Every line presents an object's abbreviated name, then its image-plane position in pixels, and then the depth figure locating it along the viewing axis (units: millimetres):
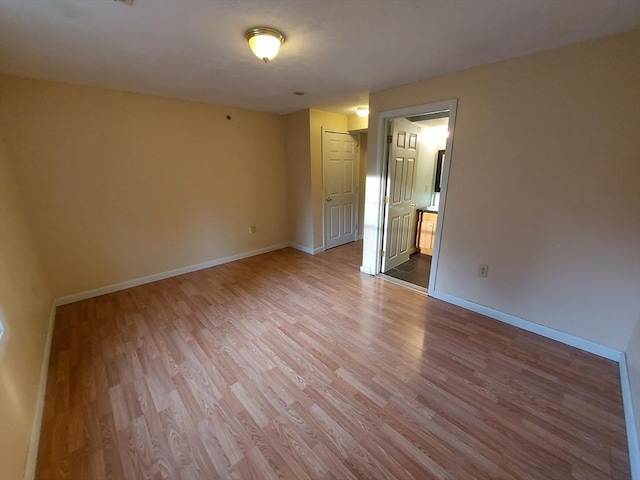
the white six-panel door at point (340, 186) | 4132
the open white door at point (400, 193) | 3121
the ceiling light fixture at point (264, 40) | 1588
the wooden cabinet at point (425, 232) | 3990
